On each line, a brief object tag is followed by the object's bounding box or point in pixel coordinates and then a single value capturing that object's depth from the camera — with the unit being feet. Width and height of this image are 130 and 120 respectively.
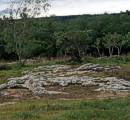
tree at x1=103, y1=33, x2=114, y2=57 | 115.66
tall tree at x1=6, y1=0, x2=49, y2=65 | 87.88
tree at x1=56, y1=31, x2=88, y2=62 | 104.88
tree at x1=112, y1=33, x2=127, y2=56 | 114.64
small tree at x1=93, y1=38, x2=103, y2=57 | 122.07
